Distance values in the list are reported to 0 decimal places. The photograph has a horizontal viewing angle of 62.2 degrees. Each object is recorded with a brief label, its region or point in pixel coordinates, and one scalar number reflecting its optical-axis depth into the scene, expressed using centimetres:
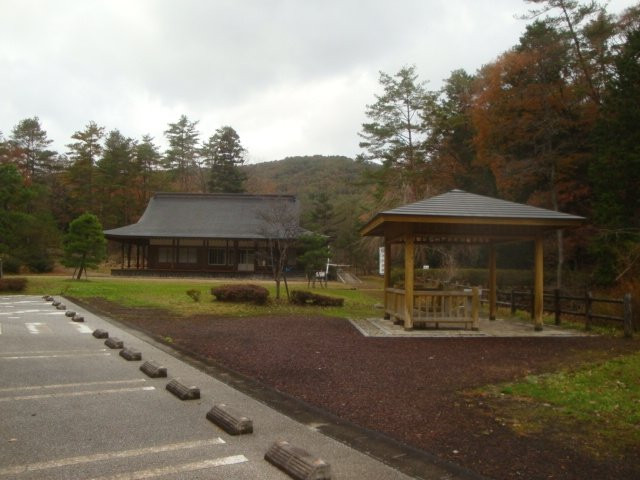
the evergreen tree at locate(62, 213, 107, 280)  2403
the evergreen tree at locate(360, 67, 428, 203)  3070
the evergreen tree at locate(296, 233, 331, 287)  2405
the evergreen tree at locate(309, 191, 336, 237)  4272
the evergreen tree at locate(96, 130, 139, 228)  4212
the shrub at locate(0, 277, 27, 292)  2031
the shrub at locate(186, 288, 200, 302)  1736
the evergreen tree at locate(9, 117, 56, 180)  4588
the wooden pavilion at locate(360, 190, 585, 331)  1062
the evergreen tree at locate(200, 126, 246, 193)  4884
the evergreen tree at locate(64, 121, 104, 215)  4219
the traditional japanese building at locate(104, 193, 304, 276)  3244
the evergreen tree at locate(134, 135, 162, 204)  4438
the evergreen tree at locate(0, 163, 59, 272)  2719
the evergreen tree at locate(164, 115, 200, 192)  5209
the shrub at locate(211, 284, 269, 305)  1658
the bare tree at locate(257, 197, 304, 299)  1955
